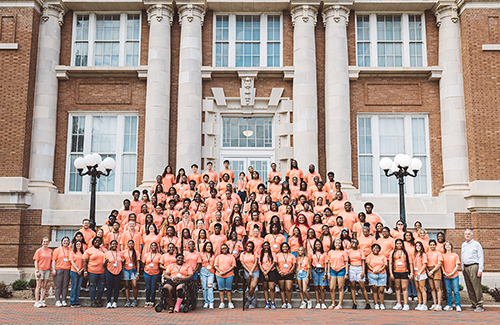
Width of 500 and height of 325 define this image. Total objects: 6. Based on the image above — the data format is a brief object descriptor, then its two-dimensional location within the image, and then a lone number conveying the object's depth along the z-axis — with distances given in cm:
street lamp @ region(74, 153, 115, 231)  1435
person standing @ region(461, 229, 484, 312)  1197
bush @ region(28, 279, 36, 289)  1665
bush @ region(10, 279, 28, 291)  1623
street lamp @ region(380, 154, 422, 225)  1404
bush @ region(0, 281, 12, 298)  1419
